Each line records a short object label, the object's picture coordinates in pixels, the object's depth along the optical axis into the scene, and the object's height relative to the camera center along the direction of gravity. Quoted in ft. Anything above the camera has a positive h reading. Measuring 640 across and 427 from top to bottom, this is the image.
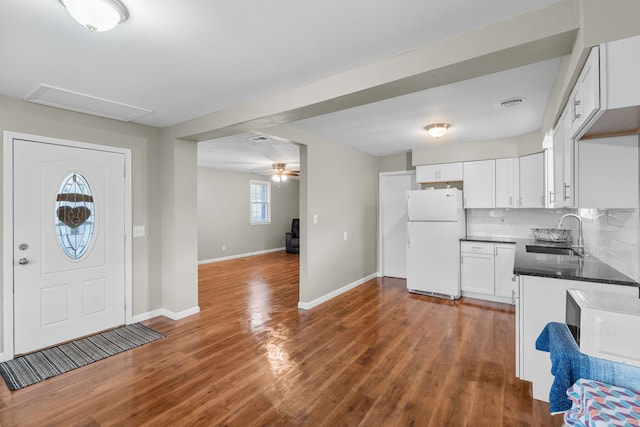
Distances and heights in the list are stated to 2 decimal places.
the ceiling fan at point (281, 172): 23.51 +3.38
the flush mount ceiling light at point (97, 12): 4.85 +3.25
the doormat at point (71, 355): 8.27 -4.35
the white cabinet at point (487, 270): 14.12 -2.76
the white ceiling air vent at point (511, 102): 9.54 +3.49
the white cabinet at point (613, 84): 4.19 +1.82
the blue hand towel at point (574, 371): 3.67 -2.01
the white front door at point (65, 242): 9.44 -1.00
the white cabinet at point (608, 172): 5.72 +0.76
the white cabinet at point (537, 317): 7.01 -2.48
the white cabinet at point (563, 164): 6.46 +1.14
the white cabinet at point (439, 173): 15.98 +2.10
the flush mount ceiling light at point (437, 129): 12.17 +3.32
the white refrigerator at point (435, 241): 14.85 -1.42
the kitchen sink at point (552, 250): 10.12 -1.34
